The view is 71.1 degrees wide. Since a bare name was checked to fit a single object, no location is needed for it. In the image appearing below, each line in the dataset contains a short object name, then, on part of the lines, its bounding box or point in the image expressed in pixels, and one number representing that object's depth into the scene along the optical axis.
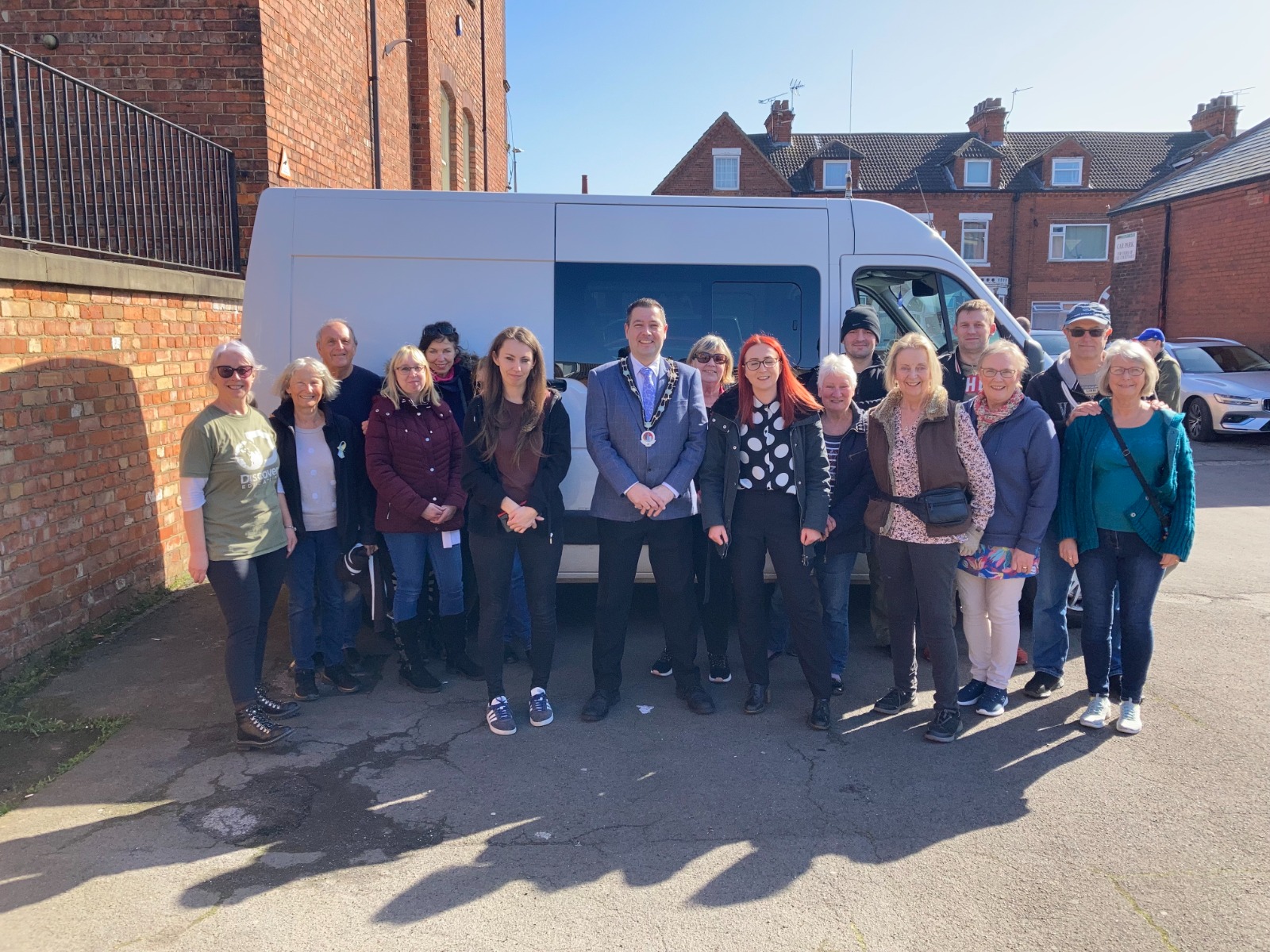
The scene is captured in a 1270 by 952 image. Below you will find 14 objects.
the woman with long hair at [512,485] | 4.13
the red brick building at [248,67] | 7.00
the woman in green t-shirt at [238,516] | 3.80
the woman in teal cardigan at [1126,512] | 3.99
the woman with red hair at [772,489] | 4.11
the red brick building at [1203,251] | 17.72
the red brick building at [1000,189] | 36.31
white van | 5.05
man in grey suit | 4.16
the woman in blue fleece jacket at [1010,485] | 4.08
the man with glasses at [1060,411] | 4.43
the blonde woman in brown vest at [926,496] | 3.99
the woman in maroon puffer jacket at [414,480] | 4.43
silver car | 14.05
